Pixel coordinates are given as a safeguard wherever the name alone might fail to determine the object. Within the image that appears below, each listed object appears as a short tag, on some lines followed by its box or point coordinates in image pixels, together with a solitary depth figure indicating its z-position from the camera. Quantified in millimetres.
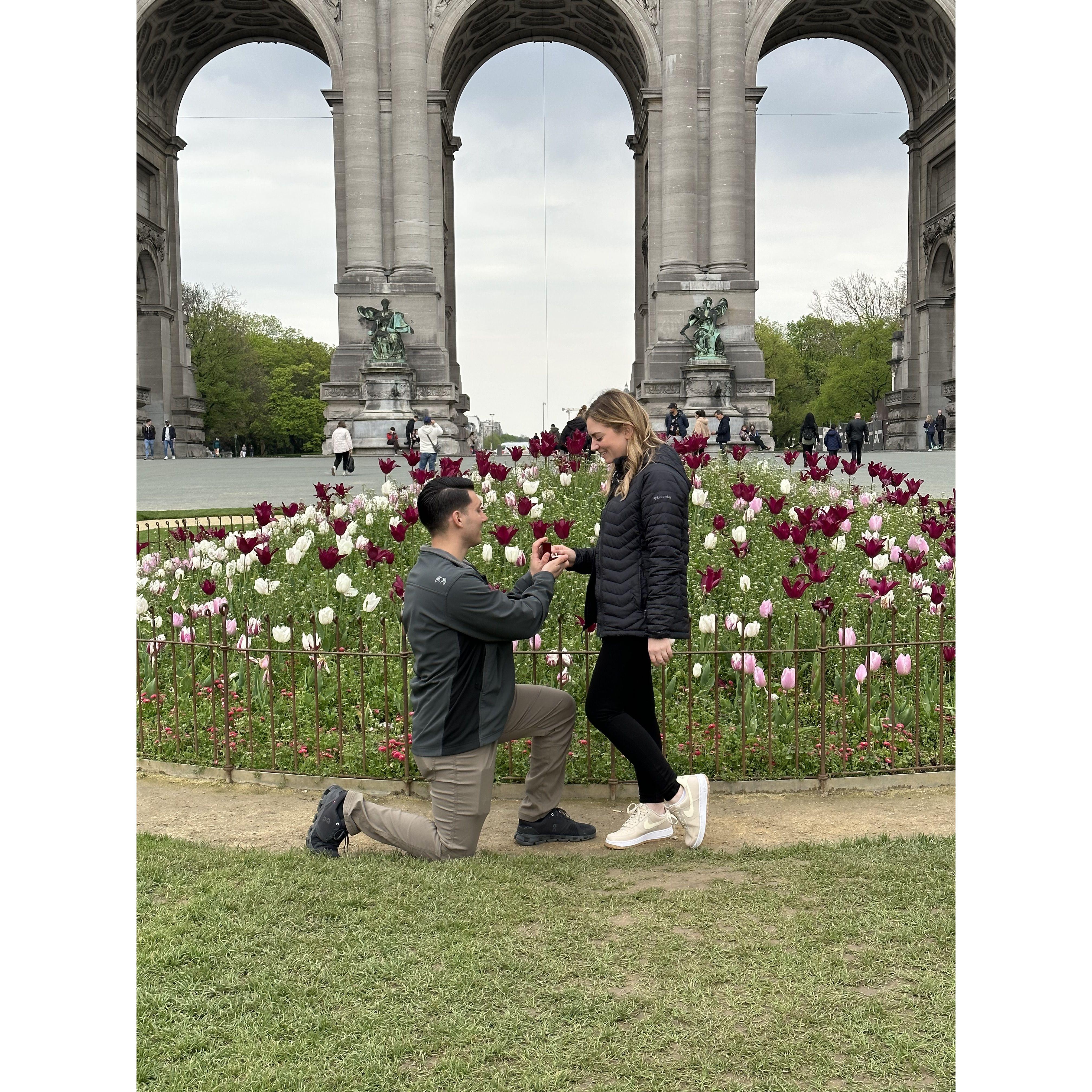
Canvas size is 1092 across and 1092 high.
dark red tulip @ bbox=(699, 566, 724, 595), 6129
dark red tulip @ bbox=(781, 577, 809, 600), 6301
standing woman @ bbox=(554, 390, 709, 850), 5312
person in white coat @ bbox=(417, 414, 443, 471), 25531
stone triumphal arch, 37812
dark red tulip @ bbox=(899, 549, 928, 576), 7887
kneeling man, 5176
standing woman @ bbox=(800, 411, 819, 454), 35656
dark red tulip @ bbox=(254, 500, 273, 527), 8148
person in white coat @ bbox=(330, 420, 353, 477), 27688
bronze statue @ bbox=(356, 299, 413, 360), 37656
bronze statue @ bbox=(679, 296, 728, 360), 38000
